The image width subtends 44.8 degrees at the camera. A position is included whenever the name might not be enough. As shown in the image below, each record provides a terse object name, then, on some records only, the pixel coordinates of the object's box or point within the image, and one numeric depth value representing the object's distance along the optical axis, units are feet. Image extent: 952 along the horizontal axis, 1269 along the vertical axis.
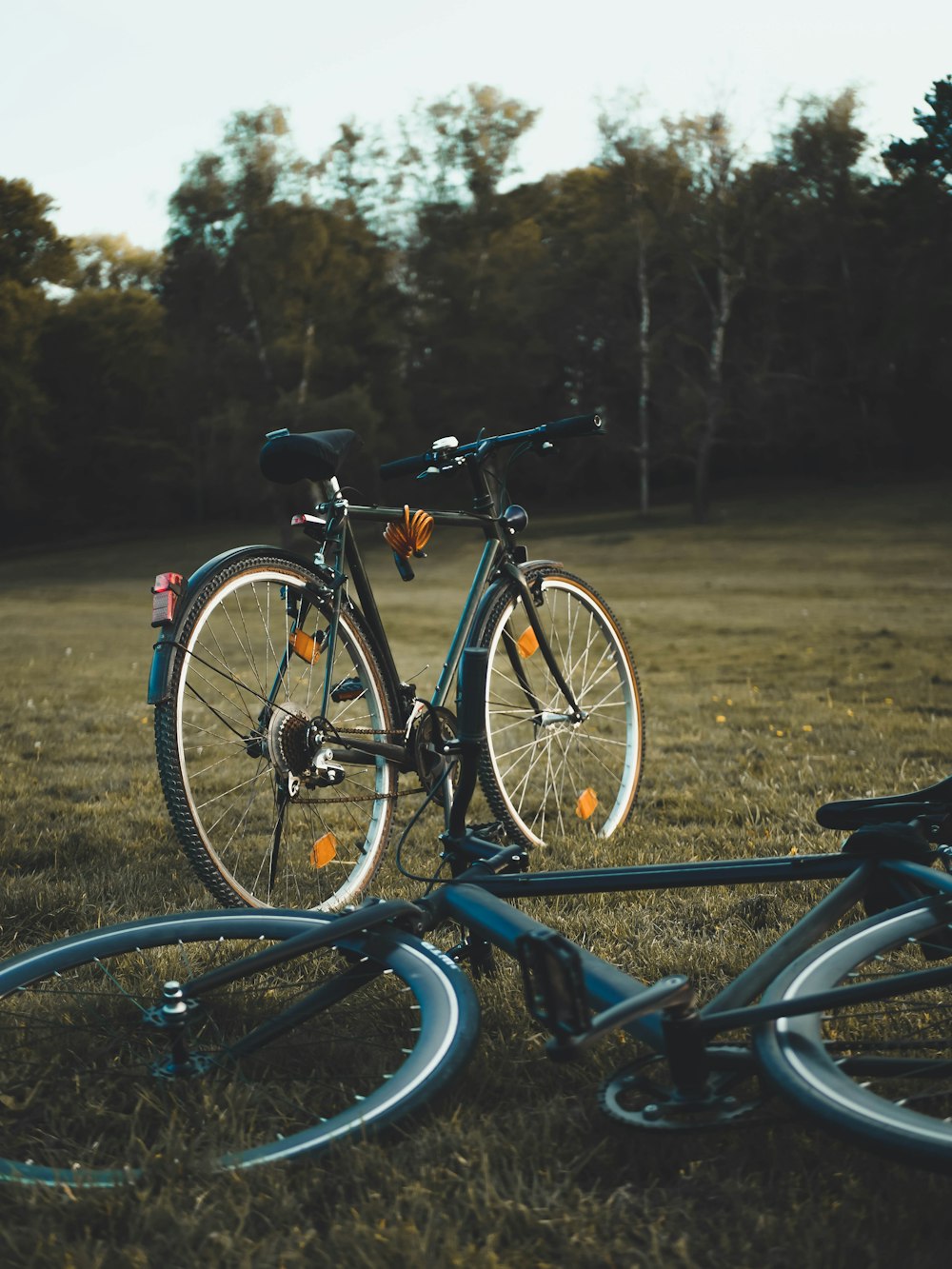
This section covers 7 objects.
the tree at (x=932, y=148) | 113.60
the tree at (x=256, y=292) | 123.24
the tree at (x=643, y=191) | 113.80
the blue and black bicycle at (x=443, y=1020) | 5.86
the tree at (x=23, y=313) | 145.28
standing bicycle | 9.80
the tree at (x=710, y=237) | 111.04
